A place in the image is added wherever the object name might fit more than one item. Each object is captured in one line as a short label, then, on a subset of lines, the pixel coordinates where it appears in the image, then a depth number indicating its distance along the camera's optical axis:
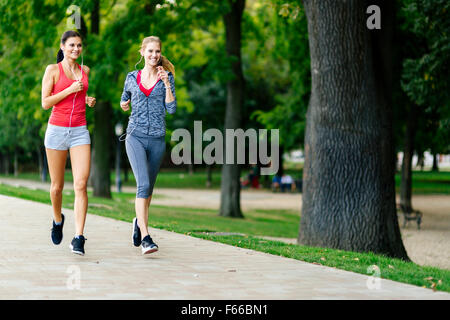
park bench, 21.18
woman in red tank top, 6.95
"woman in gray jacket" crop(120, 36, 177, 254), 7.02
